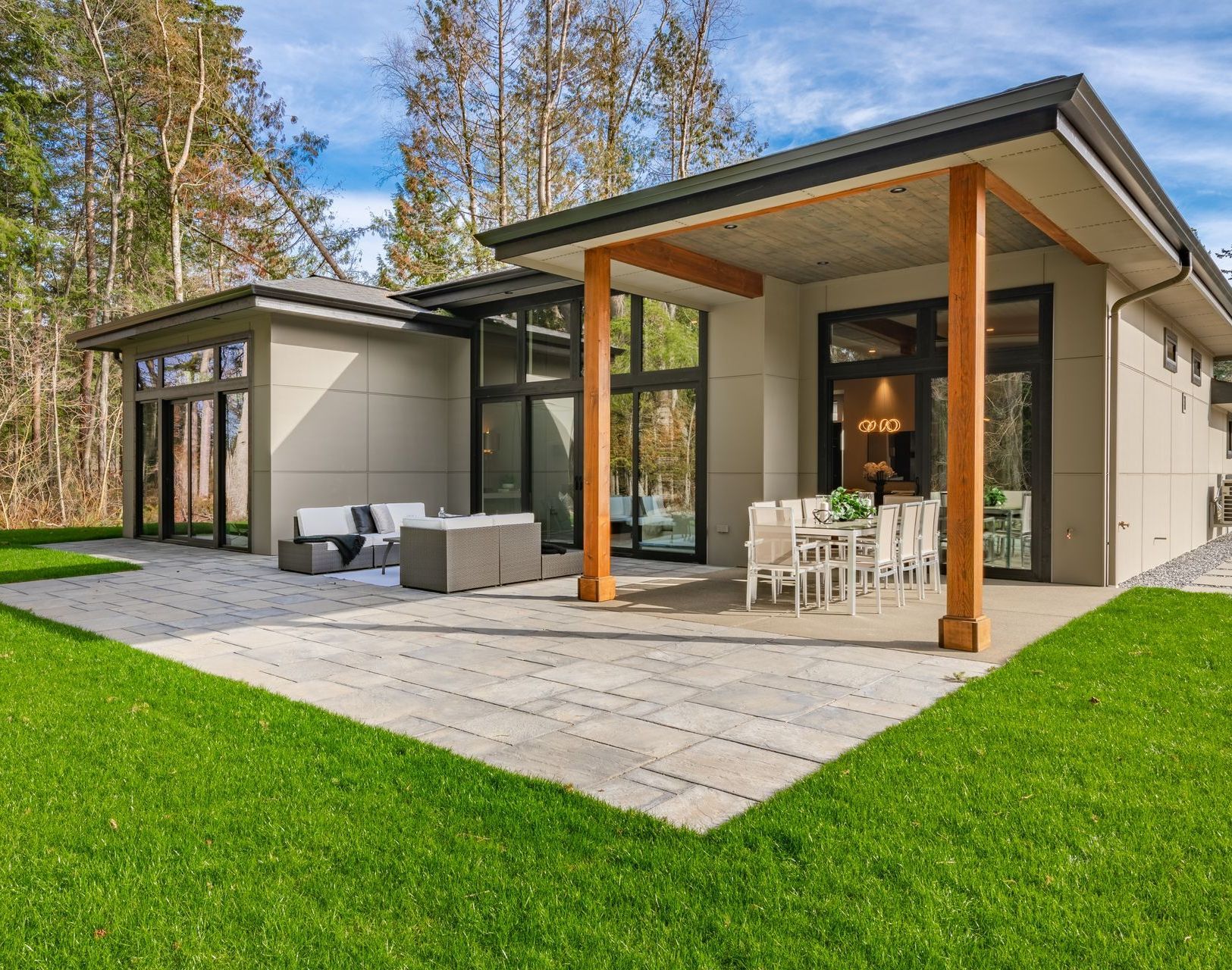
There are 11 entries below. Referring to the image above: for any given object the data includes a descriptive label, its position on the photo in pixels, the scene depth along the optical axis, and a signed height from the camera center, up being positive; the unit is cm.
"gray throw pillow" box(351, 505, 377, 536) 1073 -57
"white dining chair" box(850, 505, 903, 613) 686 -66
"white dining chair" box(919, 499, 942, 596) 767 -59
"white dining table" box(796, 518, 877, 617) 676 -47
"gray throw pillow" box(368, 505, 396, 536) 1086 -56
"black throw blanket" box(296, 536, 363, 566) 973 -79
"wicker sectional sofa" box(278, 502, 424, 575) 949 -80
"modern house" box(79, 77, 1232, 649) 562 +135
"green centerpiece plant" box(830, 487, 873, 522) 736 -27
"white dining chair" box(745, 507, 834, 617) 691 -63
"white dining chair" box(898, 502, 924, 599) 716 -55
